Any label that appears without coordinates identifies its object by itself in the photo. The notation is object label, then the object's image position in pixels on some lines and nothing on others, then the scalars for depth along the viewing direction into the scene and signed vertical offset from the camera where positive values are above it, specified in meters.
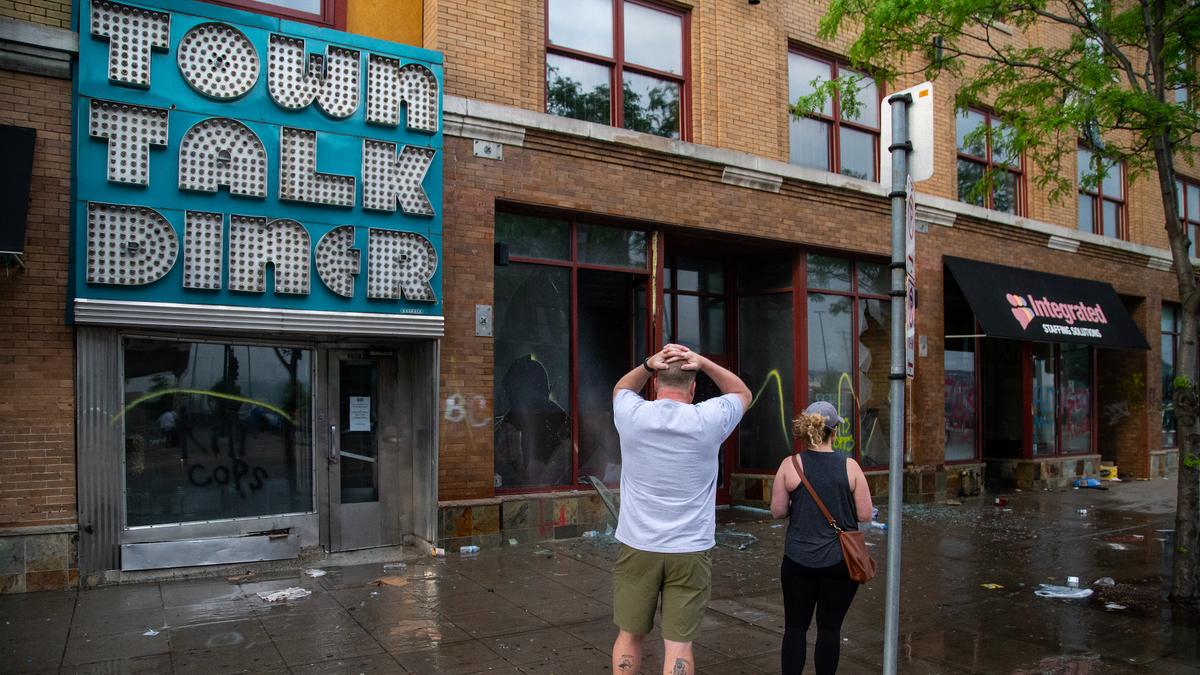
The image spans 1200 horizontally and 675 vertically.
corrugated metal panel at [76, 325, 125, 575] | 7.13 -0.95
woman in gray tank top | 4.33 -1.08
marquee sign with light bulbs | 7.17 +1.71
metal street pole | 4.12 -0.16
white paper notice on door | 8.86 -0.80
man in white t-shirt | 3.74 -0.82
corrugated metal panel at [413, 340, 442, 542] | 8.70 -1.06
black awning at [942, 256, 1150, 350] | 13.73 +0.61
